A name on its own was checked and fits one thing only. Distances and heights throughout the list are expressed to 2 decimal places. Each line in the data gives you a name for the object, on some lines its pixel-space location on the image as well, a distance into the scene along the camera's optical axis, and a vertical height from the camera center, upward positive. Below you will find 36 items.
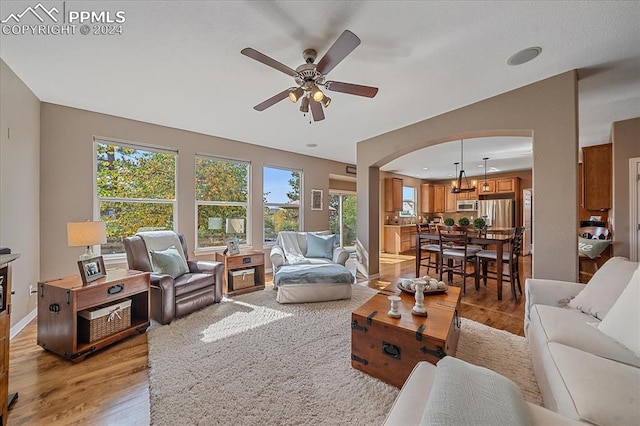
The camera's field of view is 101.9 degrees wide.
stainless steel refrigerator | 7.36 -0.02
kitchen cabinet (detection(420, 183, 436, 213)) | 9.09 +0.50
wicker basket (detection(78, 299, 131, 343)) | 2.18 -0.95
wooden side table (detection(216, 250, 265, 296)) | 3.73 -0.80
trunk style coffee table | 1.63 -0.85
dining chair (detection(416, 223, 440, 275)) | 4.46 -0.62
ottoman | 3.31 -0.92
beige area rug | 1.54 -1.18
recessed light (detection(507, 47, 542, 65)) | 2.16 +1.35
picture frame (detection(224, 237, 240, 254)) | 3.92 -0.52
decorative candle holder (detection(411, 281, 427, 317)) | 1.92 -0.71
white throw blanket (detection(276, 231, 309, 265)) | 4.08 -0.53
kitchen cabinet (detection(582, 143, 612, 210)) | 4.01 +0.55
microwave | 8.23 +0.23
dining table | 3.54 -0.43
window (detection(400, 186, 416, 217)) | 8.66 +0.38
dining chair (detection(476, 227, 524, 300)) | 3.53 -0.66
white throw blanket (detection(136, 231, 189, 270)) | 3.12 -0.35
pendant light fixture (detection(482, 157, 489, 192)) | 6.88 +0.76
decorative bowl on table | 2.40 -0.70
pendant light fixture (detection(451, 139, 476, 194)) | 5.48 +0.66
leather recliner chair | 2.72 -0.83
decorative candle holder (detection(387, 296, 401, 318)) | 1.89 -0.72
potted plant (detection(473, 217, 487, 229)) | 4.24 -0.19
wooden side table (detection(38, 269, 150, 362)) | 2.06 -0.78
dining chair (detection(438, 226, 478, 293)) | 3.90 -0.58
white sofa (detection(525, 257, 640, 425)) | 1.02 -0.73
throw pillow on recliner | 2.98 -0.58
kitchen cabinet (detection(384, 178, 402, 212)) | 7.80 +0.55
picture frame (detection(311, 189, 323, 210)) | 5.97 +0.31
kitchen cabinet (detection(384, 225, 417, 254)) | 7.58 -0.76
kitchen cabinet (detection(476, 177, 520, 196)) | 7.46 +0.78
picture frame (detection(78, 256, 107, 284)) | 2.23 -0.50
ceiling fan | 1.78 +1.09
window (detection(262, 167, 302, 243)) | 5.28 +0.25
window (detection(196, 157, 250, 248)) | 4.42 +0.23
